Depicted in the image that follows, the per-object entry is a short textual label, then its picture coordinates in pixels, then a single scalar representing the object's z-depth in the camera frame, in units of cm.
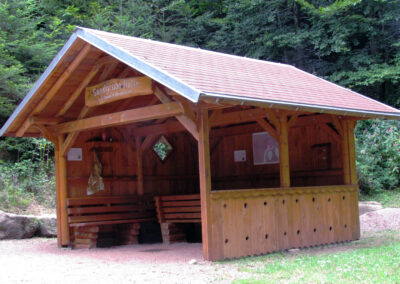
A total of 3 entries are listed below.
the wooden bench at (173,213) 1072
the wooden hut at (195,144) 828
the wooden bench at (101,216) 1086
